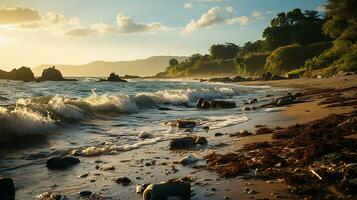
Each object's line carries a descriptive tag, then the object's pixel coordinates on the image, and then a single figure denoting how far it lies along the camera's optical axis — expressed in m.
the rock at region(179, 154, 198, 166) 9.02
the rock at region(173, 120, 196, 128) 16.25
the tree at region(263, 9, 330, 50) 111.06
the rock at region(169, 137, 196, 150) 11.12
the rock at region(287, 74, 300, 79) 71.50
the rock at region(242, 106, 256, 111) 22.69
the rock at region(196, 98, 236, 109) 25.84
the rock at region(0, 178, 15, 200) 6.78
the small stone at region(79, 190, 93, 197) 6.85
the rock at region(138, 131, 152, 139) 13.62
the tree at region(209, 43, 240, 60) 173.25
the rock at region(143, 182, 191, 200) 6.13
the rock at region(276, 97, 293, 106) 23.28
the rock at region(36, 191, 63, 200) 6.79
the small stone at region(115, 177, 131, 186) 7.54
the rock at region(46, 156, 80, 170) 9.20
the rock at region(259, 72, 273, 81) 79.90
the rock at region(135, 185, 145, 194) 6.82
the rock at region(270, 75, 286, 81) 73.43
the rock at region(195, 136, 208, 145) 11.51
